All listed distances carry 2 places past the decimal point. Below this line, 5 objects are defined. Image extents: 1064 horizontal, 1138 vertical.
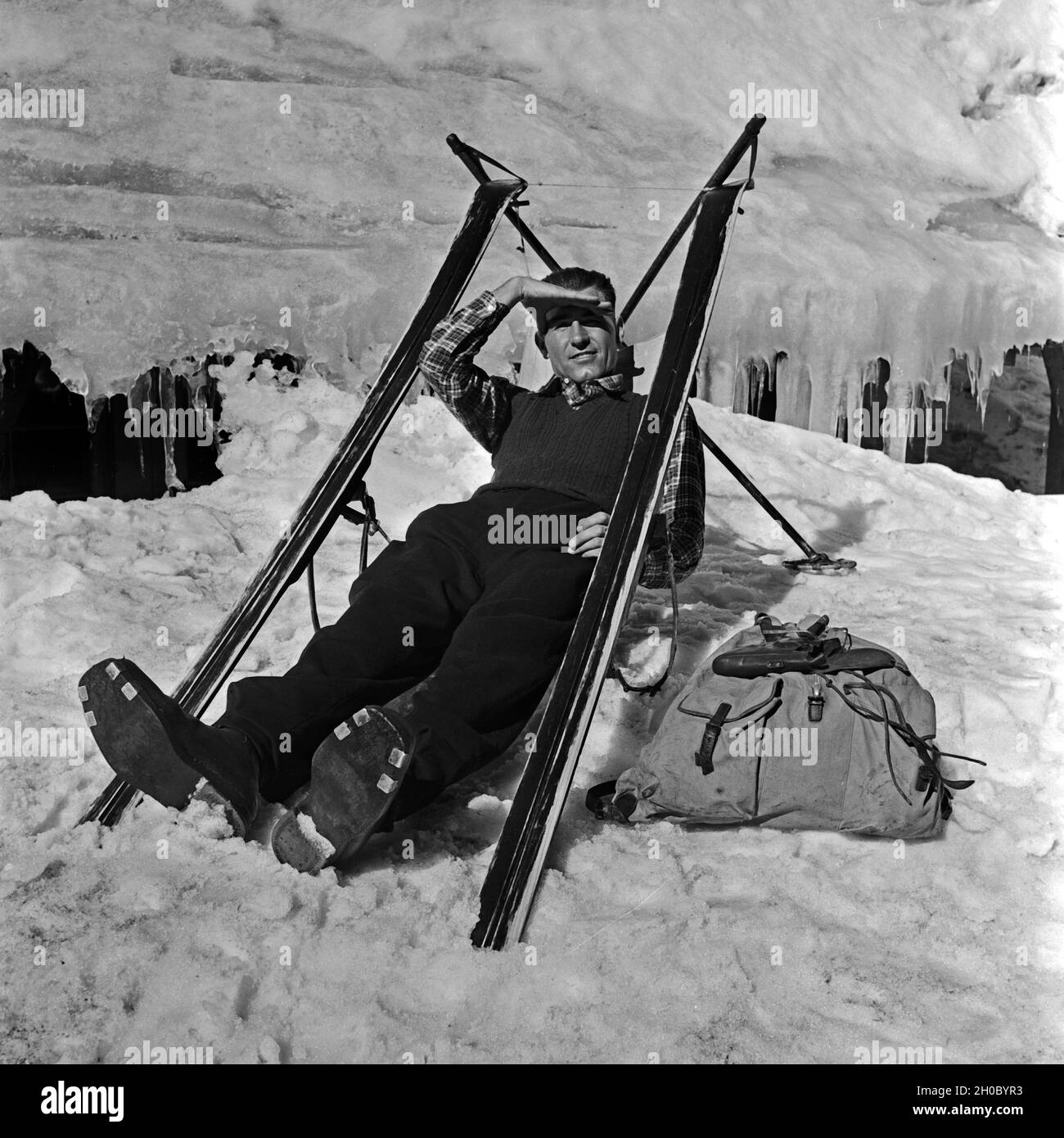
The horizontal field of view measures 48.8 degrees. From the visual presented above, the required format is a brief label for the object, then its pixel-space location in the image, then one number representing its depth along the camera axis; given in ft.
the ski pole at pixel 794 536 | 12.25
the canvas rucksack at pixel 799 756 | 7.57
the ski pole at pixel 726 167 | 10.46
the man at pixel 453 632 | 6.69
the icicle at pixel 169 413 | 16.50
